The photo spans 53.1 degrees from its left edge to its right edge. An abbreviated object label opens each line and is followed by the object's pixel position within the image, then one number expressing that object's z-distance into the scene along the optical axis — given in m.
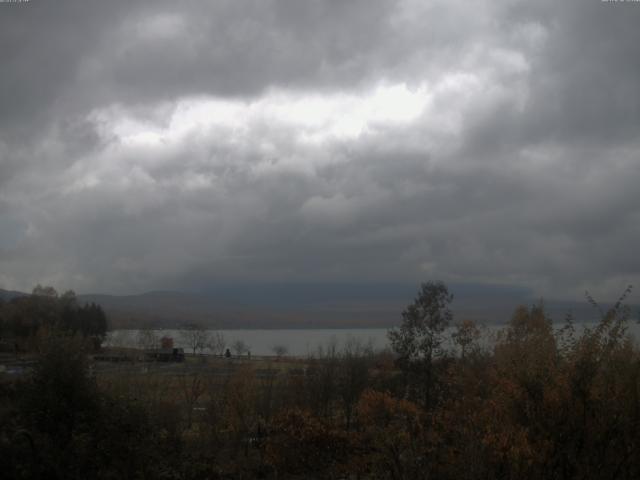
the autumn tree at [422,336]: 32.88
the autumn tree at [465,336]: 32.78
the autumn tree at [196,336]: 129.93
